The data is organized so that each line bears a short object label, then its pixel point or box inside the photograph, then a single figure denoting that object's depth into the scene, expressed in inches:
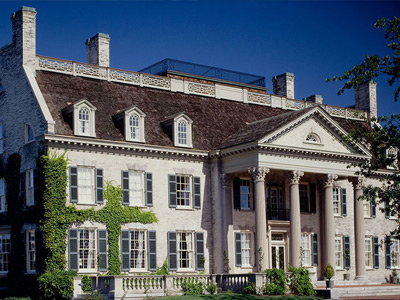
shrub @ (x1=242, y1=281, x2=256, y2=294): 1556.3
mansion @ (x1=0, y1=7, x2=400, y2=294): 1587.1
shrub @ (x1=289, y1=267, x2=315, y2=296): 1626.5
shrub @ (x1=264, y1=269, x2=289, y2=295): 1577.3
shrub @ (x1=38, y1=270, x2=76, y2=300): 1465.3
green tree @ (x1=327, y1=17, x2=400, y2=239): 1279.5
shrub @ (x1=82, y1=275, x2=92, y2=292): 1492.4
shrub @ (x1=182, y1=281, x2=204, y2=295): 1536.7
